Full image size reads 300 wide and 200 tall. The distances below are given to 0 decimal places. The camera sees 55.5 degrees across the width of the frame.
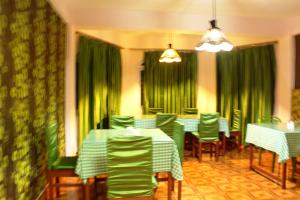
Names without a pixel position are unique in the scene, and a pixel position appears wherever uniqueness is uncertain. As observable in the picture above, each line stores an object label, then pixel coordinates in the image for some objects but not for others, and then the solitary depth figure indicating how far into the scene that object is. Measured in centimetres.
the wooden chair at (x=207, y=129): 504
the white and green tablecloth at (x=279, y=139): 358
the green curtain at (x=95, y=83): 496
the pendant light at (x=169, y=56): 518
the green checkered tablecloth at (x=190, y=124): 522
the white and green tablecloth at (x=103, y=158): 290
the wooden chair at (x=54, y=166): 302
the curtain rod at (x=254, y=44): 590
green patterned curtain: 223
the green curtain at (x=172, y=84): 695
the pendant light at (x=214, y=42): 337
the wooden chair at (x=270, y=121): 444
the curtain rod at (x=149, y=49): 691
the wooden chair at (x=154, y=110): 653
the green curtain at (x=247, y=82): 609
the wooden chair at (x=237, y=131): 569
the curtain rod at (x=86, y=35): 492
